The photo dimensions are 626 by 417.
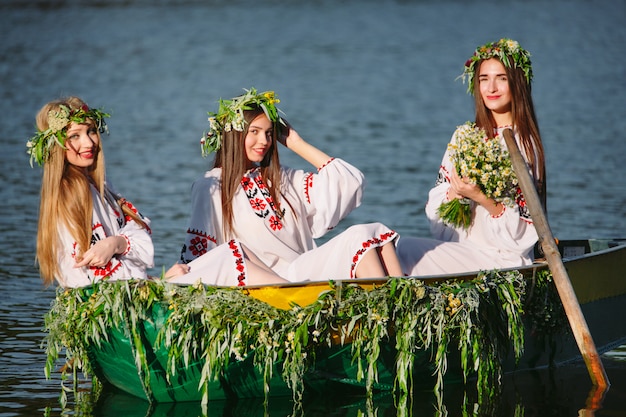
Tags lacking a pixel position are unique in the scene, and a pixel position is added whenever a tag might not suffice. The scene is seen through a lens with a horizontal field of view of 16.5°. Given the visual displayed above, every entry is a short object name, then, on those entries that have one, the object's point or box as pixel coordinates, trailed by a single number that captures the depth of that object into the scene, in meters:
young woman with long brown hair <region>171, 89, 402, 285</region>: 14.12
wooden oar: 13.55
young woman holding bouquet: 14.45
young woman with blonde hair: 13.36
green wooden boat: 12.42
